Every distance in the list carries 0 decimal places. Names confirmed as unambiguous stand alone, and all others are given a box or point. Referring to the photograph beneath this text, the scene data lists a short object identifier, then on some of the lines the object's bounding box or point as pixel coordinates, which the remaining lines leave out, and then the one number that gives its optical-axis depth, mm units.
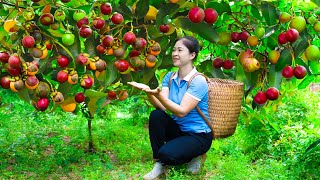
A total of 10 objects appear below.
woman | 2510
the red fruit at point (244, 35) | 2426
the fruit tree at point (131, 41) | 2039
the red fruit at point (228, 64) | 2592
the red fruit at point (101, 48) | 2172
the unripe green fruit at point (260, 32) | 2283
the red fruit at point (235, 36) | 2441
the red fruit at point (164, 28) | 2318
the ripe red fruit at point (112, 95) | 2449
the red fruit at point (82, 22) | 2081
